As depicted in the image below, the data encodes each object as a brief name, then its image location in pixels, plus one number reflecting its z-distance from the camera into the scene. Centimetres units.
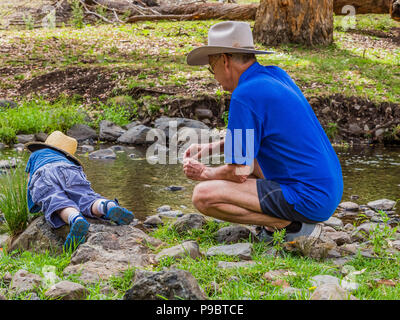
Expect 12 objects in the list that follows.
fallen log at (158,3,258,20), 1466
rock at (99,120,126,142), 852
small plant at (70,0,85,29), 1431
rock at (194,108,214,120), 870
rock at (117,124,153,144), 829
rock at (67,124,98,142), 848
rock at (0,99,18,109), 904
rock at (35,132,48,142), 823
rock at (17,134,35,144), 816
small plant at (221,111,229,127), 853
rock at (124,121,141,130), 876
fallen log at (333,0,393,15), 1293
